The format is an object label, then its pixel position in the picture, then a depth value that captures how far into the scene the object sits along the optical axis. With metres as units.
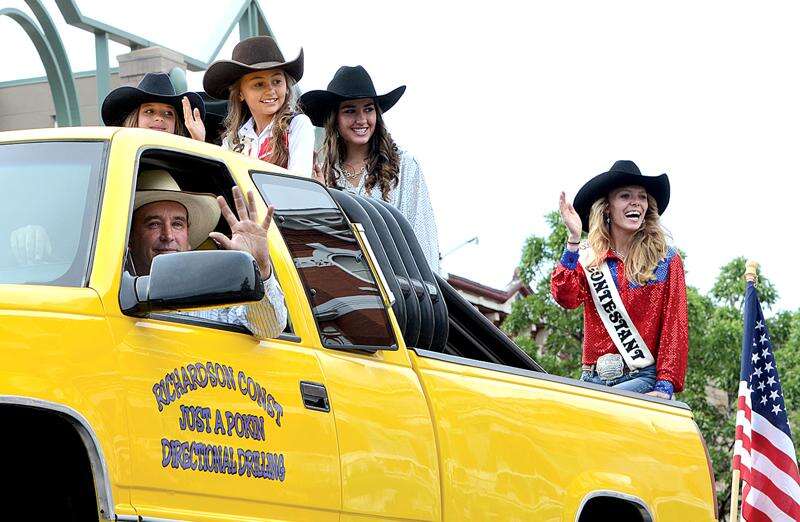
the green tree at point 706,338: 32.22
